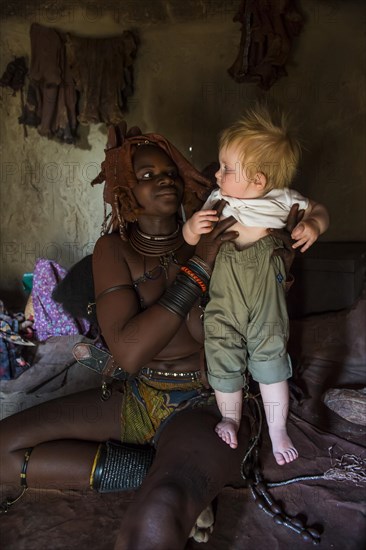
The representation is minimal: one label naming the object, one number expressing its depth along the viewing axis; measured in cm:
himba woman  157
